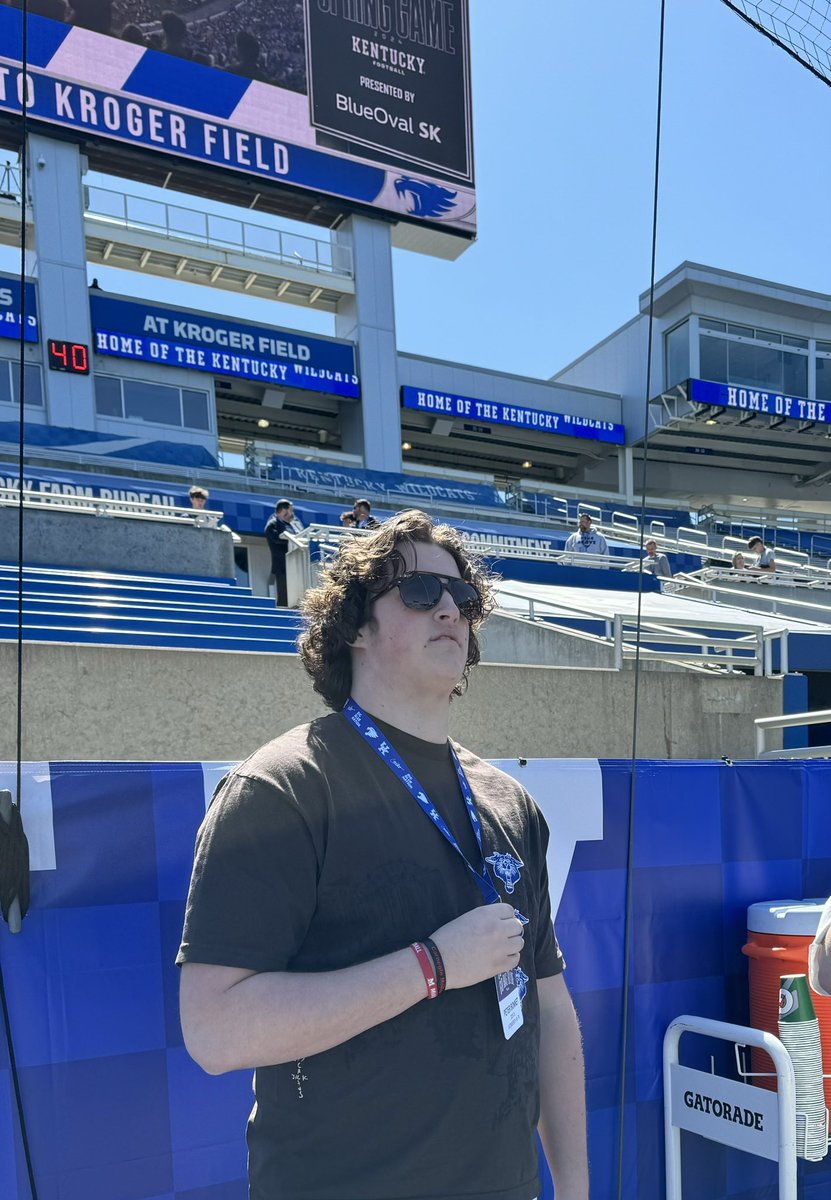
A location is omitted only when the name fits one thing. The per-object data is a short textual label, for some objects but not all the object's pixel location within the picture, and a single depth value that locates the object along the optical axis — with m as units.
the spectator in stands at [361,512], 10.26
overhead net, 3.23
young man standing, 1.30
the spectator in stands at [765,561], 14.24
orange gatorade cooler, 2.79
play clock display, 19.69
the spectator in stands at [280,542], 9.64
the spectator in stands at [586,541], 13.41
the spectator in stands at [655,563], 14.17
